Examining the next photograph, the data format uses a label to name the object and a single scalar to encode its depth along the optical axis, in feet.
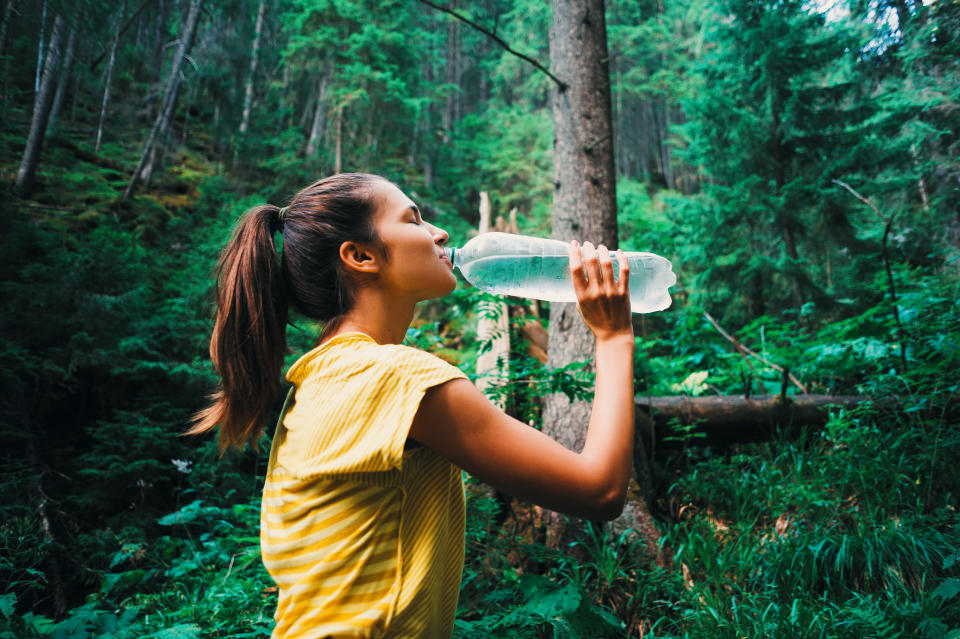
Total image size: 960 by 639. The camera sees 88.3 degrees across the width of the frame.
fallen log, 14.58
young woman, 3.52
